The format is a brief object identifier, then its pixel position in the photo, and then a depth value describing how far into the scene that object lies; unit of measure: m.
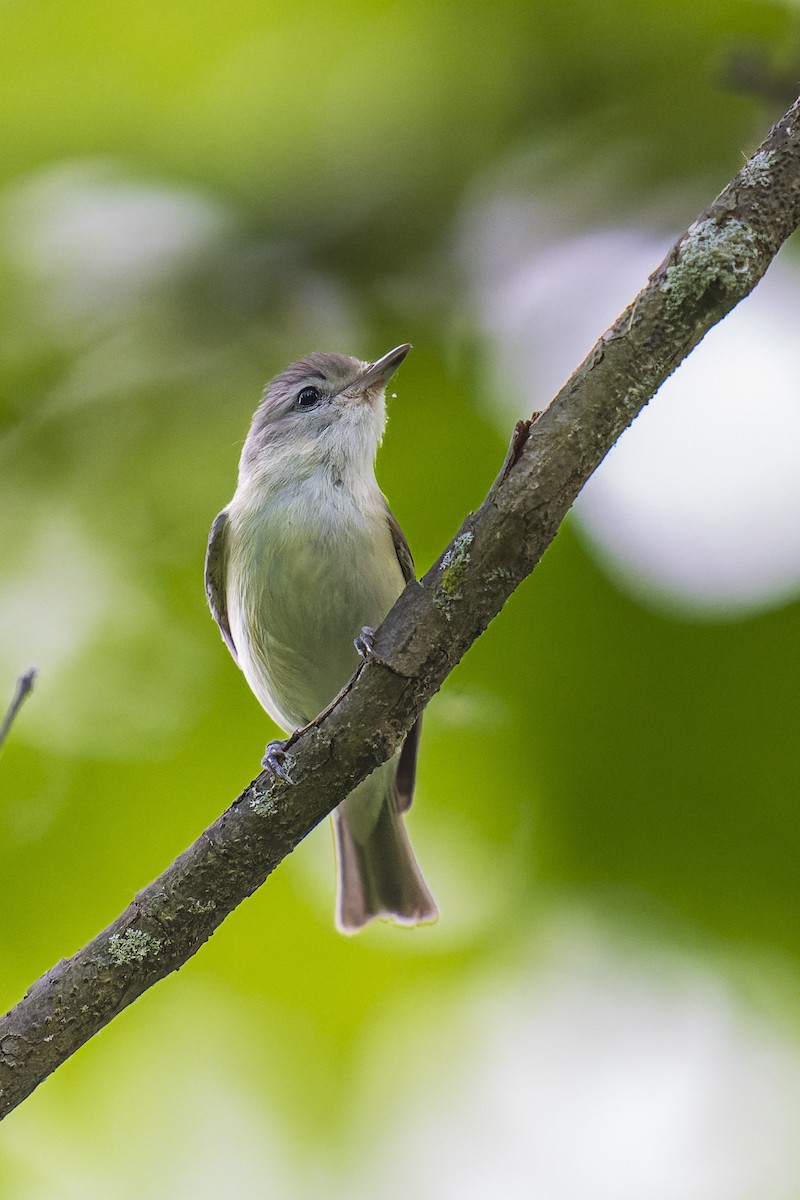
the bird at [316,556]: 8.27
